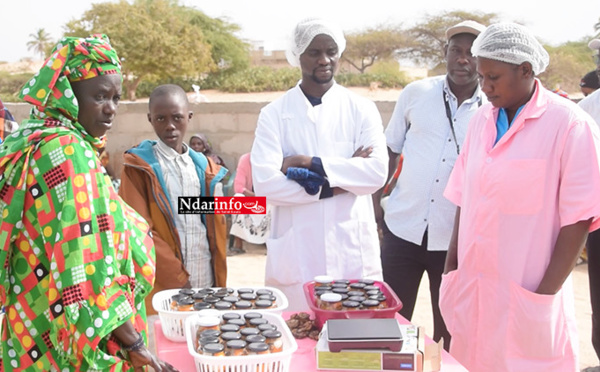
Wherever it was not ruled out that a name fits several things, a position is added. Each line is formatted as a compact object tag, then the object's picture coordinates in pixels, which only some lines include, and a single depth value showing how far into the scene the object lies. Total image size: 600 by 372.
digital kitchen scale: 1.99
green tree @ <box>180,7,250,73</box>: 34.22
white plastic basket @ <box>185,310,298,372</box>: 1.90
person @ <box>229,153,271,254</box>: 4.90
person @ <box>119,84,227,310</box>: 3.12
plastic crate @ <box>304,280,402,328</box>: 2.30
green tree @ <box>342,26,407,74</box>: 37.50
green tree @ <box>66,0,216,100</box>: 26.31
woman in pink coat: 2.38
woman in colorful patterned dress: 1.80
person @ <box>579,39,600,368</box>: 3.63
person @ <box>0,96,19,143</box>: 4.29
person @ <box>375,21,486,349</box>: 3.33
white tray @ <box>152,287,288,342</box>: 2.28
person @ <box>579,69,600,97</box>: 7.28
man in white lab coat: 3.05
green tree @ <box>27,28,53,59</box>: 59.22
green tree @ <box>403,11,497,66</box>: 34.96
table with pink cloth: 2.10
